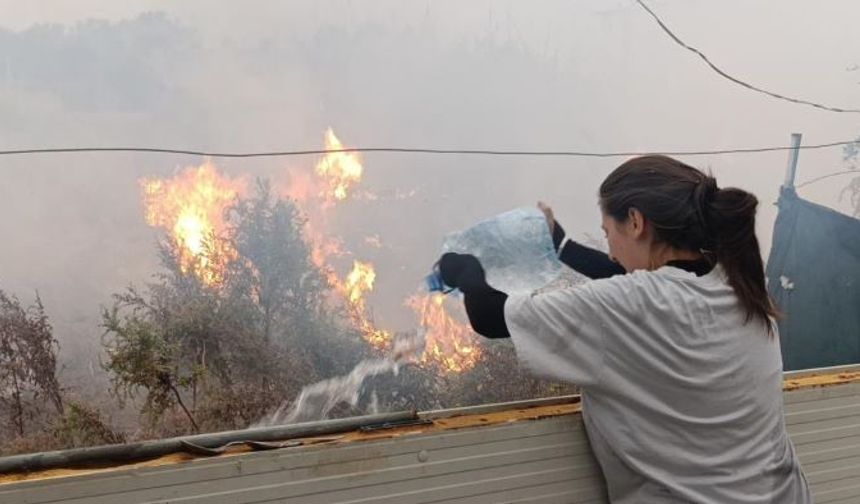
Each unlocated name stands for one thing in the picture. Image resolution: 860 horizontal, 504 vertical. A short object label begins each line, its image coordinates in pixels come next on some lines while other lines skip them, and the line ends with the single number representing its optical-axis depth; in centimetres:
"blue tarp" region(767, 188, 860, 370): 271
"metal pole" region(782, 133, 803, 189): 273
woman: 142
